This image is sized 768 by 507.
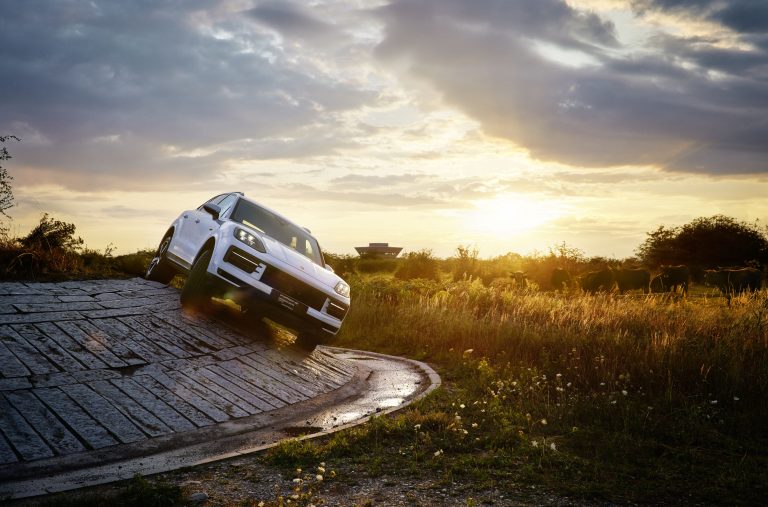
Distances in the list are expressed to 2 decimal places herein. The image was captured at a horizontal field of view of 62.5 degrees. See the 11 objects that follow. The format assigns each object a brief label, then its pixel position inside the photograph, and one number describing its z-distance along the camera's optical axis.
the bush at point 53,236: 13.34
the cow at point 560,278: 26.66
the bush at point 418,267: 29.80
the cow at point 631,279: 25.31
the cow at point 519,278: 25.18
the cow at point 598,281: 24.33
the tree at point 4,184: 14.74
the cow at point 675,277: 25.00
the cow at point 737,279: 23.89
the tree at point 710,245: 40.88
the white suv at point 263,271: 9.53
